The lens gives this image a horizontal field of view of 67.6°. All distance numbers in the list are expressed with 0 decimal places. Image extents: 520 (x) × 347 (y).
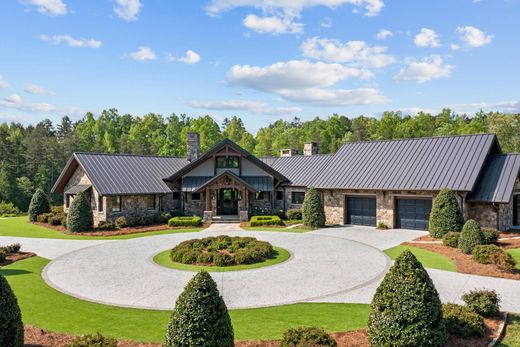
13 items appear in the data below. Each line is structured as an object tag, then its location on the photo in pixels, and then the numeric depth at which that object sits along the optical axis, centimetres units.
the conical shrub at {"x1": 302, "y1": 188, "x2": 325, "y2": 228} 2792
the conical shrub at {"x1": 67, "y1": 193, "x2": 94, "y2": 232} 2708
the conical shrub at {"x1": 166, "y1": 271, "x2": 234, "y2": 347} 728
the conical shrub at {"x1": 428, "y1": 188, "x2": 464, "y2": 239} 2198
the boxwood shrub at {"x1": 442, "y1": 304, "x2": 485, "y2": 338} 921
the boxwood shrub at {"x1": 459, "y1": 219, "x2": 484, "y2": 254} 1784
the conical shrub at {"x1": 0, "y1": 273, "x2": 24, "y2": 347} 784
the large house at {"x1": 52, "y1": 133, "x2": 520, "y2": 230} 2438
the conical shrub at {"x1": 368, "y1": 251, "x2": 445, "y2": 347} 771
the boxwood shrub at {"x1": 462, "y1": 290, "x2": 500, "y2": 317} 1045
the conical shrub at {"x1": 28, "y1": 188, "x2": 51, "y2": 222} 3312
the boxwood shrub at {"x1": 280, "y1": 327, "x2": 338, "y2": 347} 819
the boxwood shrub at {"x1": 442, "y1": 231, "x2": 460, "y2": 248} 1962
